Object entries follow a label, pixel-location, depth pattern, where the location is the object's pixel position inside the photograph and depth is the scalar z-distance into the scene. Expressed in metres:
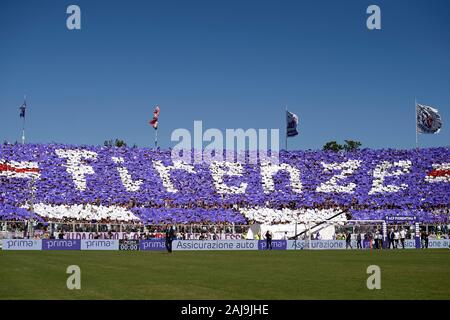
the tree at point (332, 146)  158.88
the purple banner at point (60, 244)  53.66
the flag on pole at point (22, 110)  87.69
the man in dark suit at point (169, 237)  45.96
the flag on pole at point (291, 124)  93.62
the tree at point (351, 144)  159.12
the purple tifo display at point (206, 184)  76.31
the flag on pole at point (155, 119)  94.54
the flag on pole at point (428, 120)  90.19
